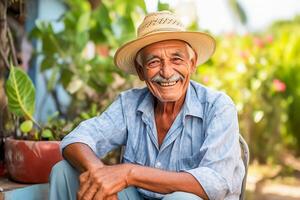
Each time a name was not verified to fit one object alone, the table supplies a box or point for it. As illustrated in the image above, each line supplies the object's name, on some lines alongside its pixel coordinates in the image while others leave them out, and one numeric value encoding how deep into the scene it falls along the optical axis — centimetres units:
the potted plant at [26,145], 269
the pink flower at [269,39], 721
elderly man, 195
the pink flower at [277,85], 636
